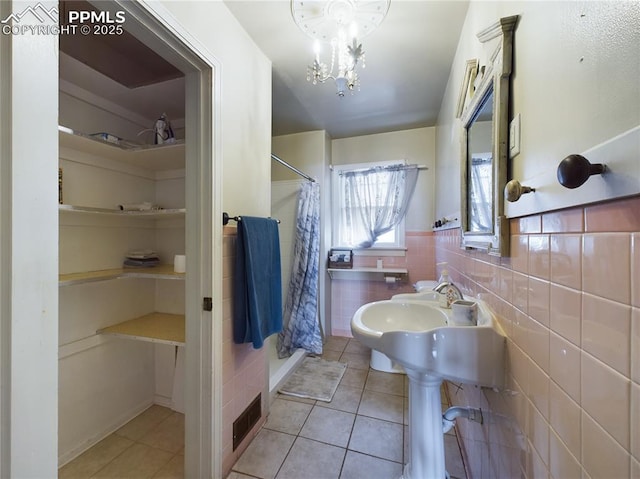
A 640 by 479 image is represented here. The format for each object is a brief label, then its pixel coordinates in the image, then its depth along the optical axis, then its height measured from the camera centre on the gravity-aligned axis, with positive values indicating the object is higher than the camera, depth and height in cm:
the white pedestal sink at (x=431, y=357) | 86 -43
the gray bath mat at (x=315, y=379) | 194 -118
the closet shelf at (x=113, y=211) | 124 +16
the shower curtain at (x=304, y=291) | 254 -52
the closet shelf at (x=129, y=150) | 133 +53
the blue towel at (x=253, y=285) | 135 -25
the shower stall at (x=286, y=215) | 269 +27
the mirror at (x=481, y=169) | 99 +31
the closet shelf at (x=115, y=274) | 130 -20
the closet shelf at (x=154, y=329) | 142 -56
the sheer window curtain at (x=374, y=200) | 283 +46
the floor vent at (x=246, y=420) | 137 -105
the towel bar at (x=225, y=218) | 127 +11
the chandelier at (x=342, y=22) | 111 +102
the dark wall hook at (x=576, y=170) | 38 +10
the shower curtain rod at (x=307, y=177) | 245 +65
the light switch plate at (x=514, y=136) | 76 +32
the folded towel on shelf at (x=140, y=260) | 171 -14
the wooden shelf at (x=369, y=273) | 279 -40
